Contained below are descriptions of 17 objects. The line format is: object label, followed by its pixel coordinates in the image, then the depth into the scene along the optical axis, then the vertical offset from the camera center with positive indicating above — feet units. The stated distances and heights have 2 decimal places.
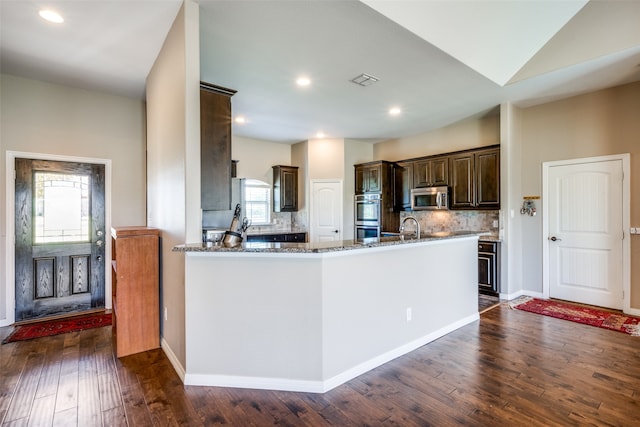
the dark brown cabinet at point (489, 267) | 15.75 -2.85
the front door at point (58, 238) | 12.36 -1.00
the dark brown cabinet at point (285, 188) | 22.38 +1.79
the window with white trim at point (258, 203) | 21.80 +0.71
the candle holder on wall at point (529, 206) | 15.76 +0.28
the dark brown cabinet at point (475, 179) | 16.16 +1.82
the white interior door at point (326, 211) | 22.00 +0.12
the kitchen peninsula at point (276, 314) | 7.54 -2.53
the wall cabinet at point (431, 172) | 18.47 +2.49
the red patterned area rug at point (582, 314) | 11.62 -4.30
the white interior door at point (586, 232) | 13.53 -0.97
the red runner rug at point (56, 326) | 11.03 -4.30
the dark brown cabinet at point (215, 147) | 8.91 +1.94
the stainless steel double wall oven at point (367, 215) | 20.77 -0.18
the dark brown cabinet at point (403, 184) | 20.58 +1.90
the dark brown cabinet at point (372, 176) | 20.67 +2.49
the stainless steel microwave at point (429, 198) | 18.24 +0.84
